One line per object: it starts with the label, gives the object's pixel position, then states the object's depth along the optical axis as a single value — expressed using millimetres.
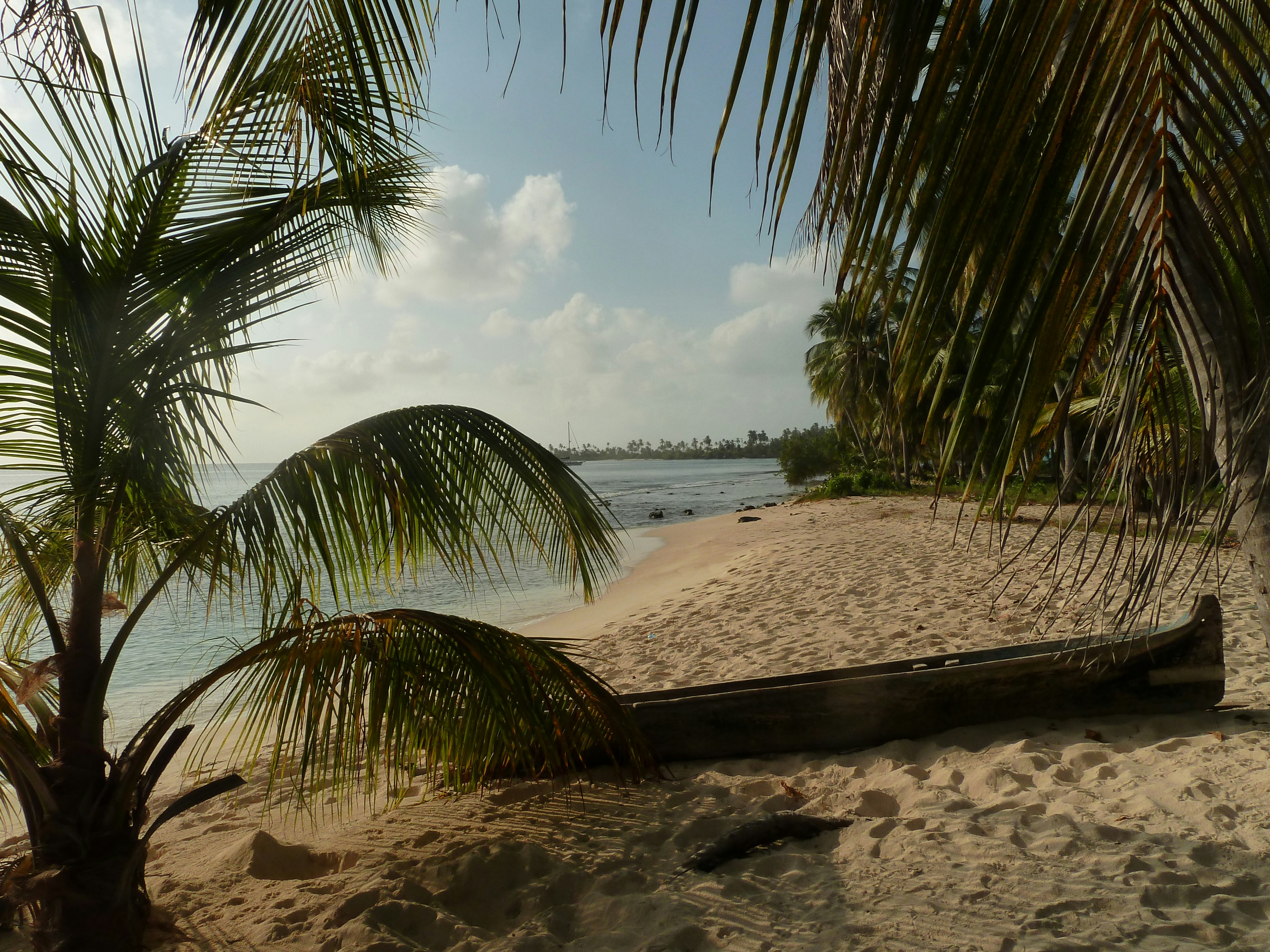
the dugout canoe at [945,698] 3863
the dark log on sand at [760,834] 3016
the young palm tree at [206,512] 2520
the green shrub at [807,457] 42719
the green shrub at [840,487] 28562
